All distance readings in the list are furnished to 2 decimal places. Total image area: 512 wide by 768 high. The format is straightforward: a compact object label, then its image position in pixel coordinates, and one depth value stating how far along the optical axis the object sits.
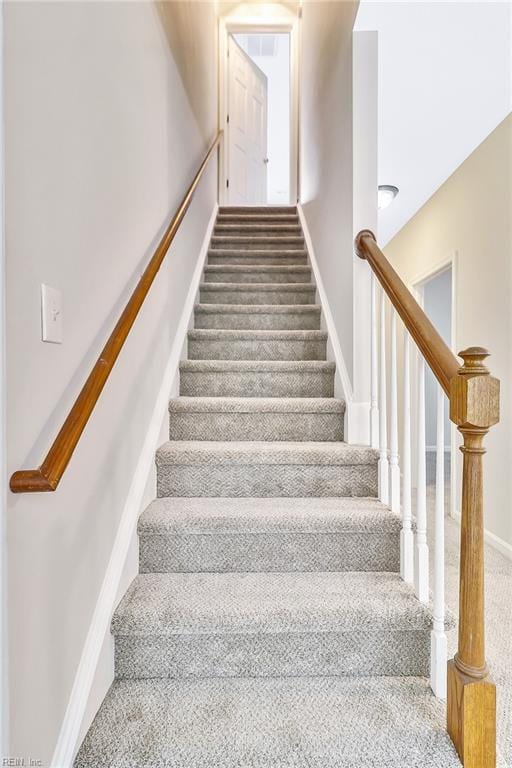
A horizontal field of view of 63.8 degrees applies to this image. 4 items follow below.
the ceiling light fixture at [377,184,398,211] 3.11
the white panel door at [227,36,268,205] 4.48
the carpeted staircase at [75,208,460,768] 0.95
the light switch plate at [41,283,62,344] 0.86
